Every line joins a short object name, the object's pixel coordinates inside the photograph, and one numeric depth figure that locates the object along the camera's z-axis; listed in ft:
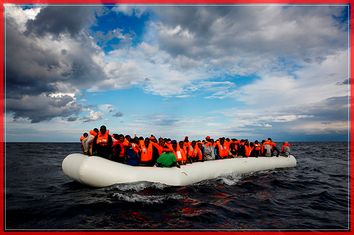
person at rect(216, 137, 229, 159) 53.67
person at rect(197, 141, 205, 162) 46.53
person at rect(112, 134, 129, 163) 37.83
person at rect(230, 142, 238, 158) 57.40
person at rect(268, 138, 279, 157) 64.39
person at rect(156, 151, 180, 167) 38.45
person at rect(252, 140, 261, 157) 60.85
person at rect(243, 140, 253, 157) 59.16
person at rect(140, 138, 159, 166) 39.73
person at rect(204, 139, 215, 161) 50.25
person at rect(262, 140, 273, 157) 63.81
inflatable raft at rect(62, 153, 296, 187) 33.40
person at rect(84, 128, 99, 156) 35.86
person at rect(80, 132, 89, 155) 36.65
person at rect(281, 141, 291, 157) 69.85
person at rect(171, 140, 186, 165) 40.19
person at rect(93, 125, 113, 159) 35.65
